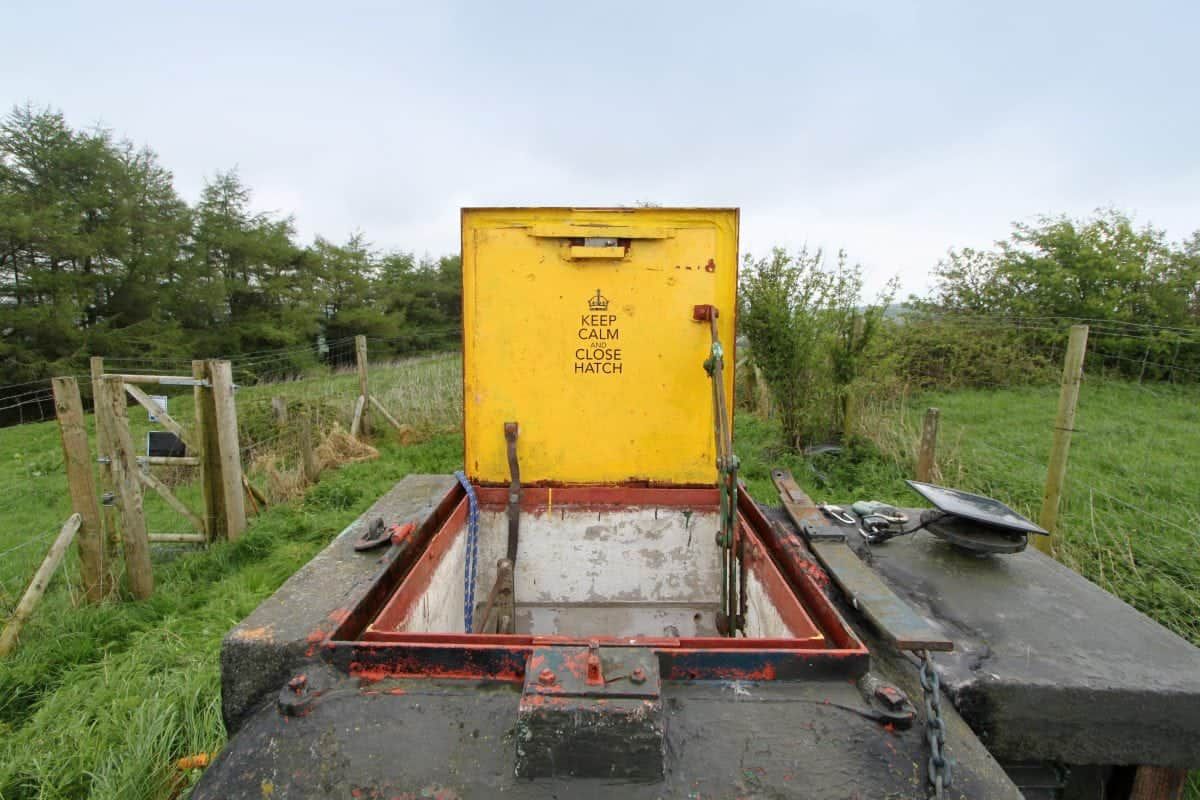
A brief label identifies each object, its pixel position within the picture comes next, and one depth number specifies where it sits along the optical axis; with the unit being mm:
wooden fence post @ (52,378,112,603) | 3441
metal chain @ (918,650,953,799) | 1060
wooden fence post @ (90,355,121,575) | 3775
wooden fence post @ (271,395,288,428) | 7316
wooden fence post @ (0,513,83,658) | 3162
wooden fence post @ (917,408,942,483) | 5043
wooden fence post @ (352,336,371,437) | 8367
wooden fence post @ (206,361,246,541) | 4562
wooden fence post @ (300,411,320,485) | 6559
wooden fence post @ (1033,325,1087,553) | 3242
